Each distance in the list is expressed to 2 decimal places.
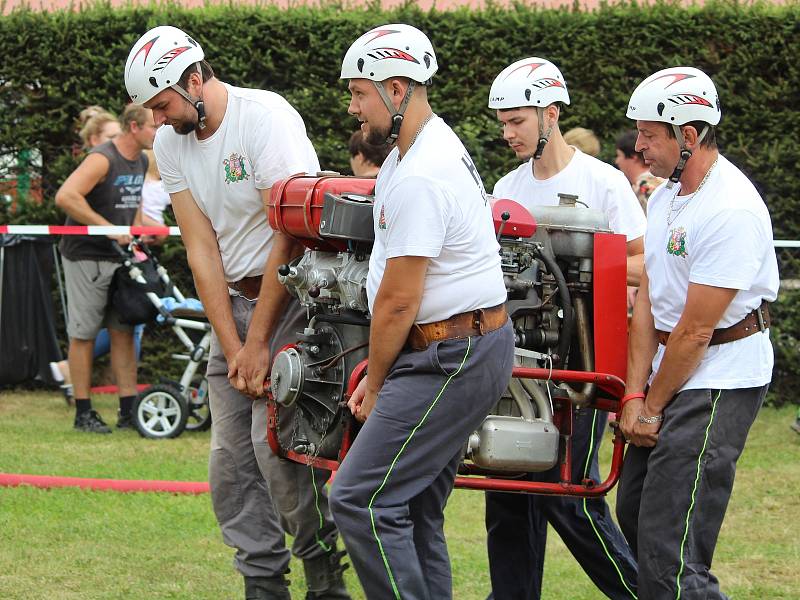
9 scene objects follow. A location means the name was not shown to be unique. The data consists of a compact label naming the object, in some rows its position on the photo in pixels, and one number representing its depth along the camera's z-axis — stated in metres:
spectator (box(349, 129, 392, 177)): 13.93
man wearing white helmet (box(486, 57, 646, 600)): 10.43
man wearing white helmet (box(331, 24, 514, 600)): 8.15
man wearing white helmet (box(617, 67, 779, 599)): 8.66
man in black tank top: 18.42
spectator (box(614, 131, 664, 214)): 17.84
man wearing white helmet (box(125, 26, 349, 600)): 10.15
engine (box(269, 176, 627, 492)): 9.23
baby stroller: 18.02
